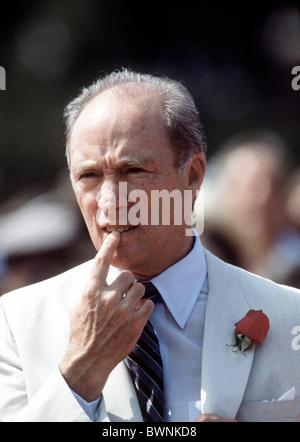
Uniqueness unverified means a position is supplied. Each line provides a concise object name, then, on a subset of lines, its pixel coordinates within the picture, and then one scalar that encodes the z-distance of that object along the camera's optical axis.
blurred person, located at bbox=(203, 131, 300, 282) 3.08
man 2.73
